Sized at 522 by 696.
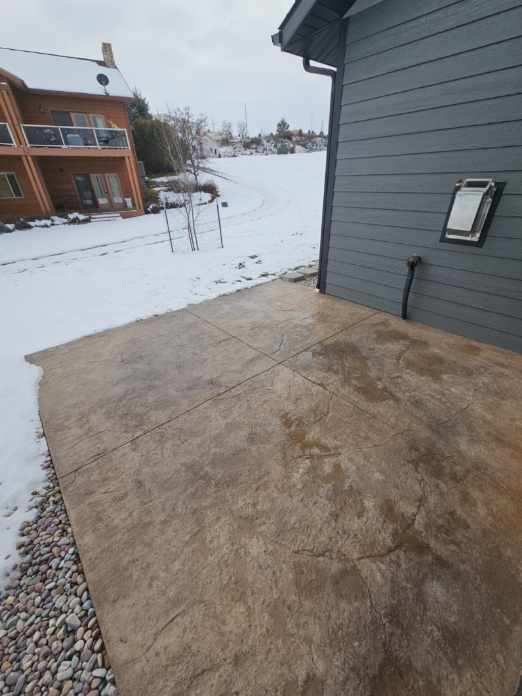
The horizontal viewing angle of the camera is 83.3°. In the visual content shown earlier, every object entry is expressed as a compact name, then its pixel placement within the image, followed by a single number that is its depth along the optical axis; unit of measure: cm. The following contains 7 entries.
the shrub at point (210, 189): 1357
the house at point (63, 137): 937
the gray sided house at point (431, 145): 208
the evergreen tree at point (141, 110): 1748
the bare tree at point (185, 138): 686
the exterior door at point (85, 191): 1121
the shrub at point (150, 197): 1226
